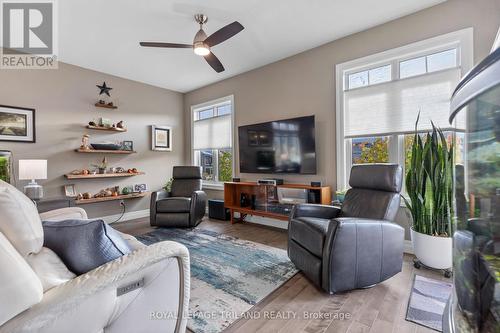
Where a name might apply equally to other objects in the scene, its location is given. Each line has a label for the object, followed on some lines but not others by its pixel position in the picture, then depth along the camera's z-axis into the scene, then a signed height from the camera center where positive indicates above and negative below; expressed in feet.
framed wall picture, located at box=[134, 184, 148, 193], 14.86 -1.46
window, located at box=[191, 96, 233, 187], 15.10 +1.81
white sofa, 2.27 -1.44
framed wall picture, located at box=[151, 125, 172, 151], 15.84 +2.00
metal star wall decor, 13.34 +4.58
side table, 9.25 -1.56
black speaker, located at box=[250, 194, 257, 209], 12.56 -2.02
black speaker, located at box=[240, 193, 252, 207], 12.89 -2.00
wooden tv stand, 10.24 -1.69
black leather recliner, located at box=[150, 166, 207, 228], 11.80 -2.33
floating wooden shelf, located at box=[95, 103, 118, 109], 13.23 +3.57
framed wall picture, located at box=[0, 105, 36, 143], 10.61 +2.06
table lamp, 9.54 -0.27
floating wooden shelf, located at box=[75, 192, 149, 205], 12.17 -1.86
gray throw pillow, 3.11 -1.10
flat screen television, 10.86 +0.95
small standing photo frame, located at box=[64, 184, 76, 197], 12.12 -1.32
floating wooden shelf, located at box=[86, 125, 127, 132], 12.86 +2.21
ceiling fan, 7.36 +4.38
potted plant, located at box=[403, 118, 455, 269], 6.70 -1.11
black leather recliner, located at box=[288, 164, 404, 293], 5.59 -2.02
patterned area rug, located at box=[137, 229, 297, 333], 5.25 -3.37
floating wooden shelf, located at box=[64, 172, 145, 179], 12.06 -0.53
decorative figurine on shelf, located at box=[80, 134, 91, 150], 12.64 +1.33
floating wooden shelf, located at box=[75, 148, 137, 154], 12.51 +0.86
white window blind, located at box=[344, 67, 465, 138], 8.03 +2.33
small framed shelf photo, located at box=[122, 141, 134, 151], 14.48 +1.33
